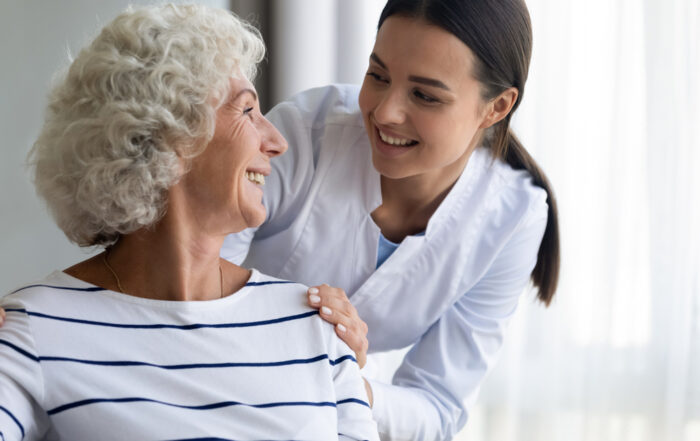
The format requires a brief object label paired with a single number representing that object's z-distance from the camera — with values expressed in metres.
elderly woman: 1.51
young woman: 1.70
